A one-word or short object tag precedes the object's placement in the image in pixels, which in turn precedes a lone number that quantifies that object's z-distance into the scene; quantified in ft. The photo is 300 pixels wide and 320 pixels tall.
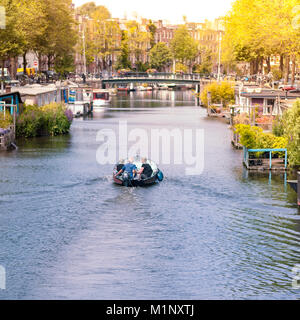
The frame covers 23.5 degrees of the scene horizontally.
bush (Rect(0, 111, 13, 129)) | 222.69
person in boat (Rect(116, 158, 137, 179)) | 160.86
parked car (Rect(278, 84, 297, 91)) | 297.53
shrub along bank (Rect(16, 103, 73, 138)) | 247.09
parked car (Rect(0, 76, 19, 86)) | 313.67
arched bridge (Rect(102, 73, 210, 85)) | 555.28
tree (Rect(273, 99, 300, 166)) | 180.14
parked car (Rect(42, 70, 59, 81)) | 421.26
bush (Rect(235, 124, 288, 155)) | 183.83
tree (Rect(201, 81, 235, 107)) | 384.47
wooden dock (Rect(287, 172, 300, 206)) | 146.24
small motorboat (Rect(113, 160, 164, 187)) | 161.11
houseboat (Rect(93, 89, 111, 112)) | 443.73
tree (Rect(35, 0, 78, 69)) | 361.24
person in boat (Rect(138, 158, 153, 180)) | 163.53
